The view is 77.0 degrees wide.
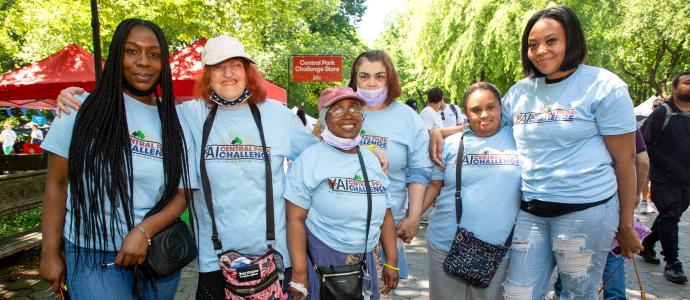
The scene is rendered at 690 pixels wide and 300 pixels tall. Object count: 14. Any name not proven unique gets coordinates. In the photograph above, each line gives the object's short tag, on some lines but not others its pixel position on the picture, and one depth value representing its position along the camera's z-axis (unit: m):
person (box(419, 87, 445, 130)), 8.12
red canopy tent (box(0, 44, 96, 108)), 7.50
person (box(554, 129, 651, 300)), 3.33
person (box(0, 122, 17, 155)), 17.42
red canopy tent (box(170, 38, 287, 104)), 7.45
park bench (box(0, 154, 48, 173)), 9.16
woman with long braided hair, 2.10
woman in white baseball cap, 2.37
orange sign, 13.53
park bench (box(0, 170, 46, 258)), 4.68
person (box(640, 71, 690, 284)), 4.89
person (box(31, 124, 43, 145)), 19.19
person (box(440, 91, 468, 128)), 8.41
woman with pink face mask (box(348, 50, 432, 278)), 2.97
